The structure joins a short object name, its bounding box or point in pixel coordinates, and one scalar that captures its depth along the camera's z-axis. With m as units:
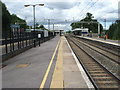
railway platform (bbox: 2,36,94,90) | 4.41
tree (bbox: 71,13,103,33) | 89.25
